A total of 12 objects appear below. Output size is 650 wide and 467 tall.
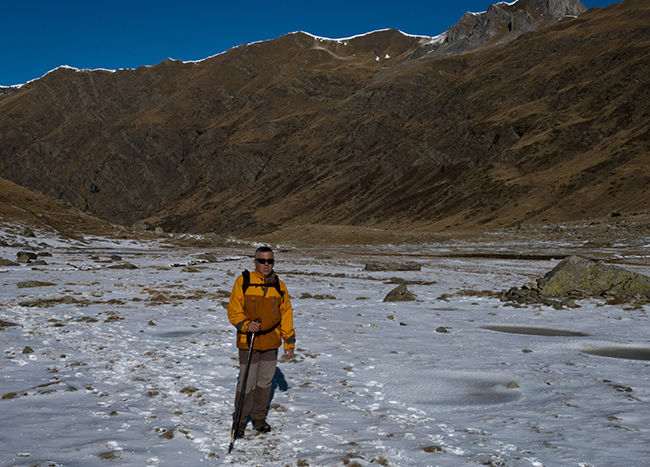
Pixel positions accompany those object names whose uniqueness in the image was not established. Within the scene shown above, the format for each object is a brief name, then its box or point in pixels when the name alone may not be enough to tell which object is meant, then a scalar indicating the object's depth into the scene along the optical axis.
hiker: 6.58
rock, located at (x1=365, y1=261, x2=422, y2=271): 31.22
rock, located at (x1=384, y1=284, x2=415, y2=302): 18.52
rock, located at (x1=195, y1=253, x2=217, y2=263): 36.05
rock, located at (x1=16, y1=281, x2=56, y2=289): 18.14
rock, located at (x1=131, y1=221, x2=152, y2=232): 67.62
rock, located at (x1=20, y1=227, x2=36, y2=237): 40.87
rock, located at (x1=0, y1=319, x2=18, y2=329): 11.45
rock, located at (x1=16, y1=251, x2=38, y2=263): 27.94
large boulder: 17.81
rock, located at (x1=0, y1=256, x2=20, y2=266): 25.86
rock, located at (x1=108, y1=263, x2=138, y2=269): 27.52
